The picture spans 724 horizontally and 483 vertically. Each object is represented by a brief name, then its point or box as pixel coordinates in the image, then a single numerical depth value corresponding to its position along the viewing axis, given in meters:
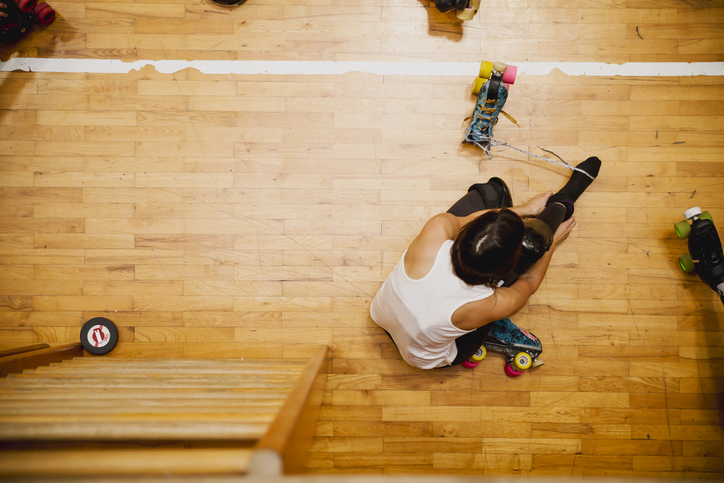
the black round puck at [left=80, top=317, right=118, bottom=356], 2.23
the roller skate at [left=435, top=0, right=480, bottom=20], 2.14
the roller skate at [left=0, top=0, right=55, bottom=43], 2.17
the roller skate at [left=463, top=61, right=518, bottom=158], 2.03
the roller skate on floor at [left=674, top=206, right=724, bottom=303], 2.08
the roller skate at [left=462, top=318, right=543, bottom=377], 2.17
